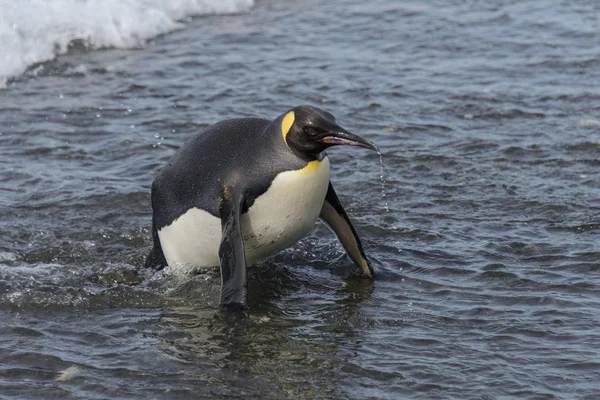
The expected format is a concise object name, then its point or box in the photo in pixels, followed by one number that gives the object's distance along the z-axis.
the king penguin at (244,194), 11.77
